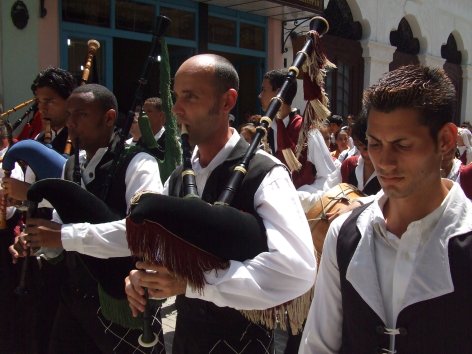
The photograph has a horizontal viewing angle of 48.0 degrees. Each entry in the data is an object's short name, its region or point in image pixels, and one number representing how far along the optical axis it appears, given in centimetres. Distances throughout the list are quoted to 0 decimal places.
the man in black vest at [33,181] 297
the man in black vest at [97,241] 239
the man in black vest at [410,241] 133
